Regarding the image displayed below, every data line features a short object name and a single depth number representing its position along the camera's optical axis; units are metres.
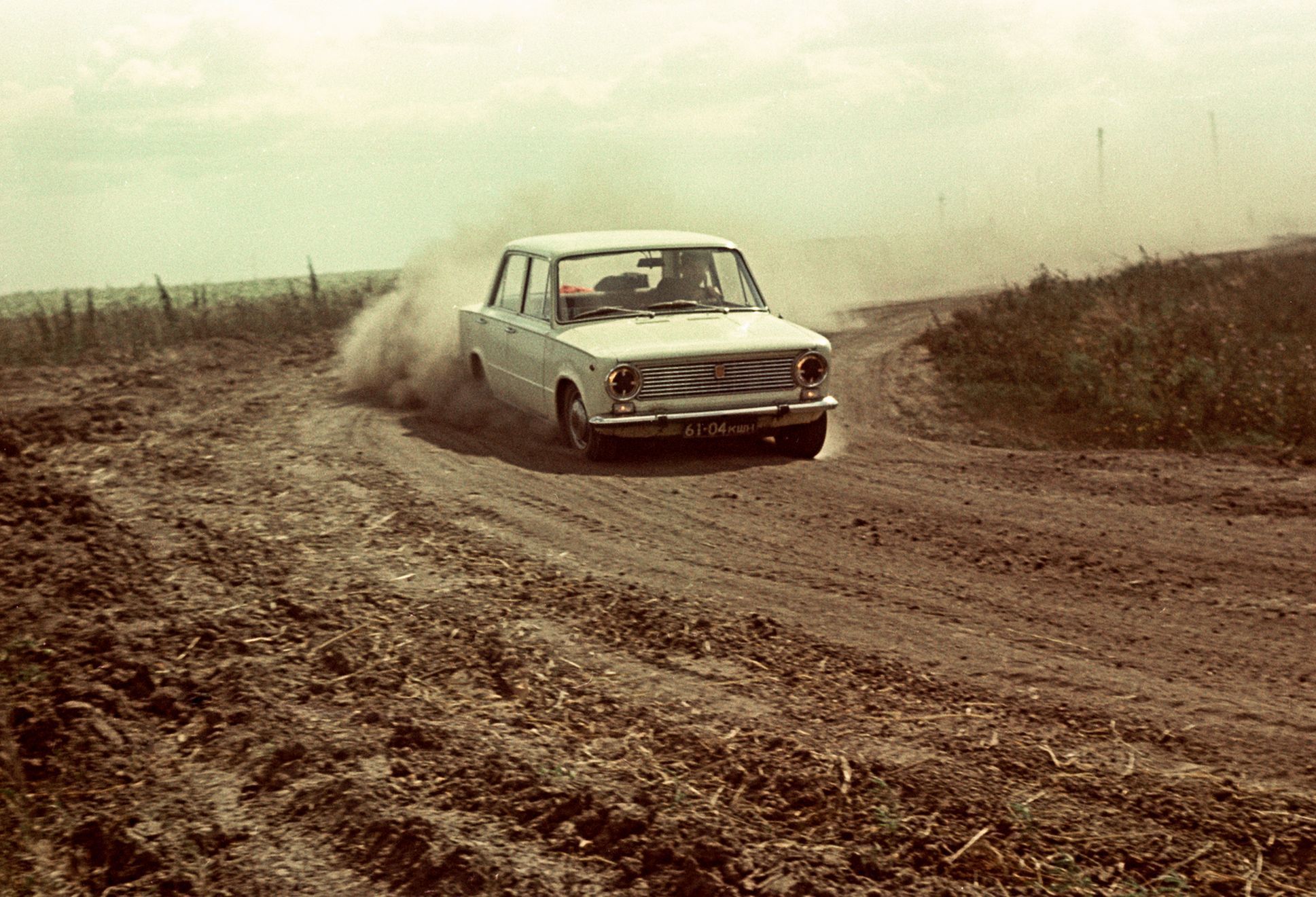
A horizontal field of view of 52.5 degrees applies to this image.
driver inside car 10.86
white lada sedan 9.73
